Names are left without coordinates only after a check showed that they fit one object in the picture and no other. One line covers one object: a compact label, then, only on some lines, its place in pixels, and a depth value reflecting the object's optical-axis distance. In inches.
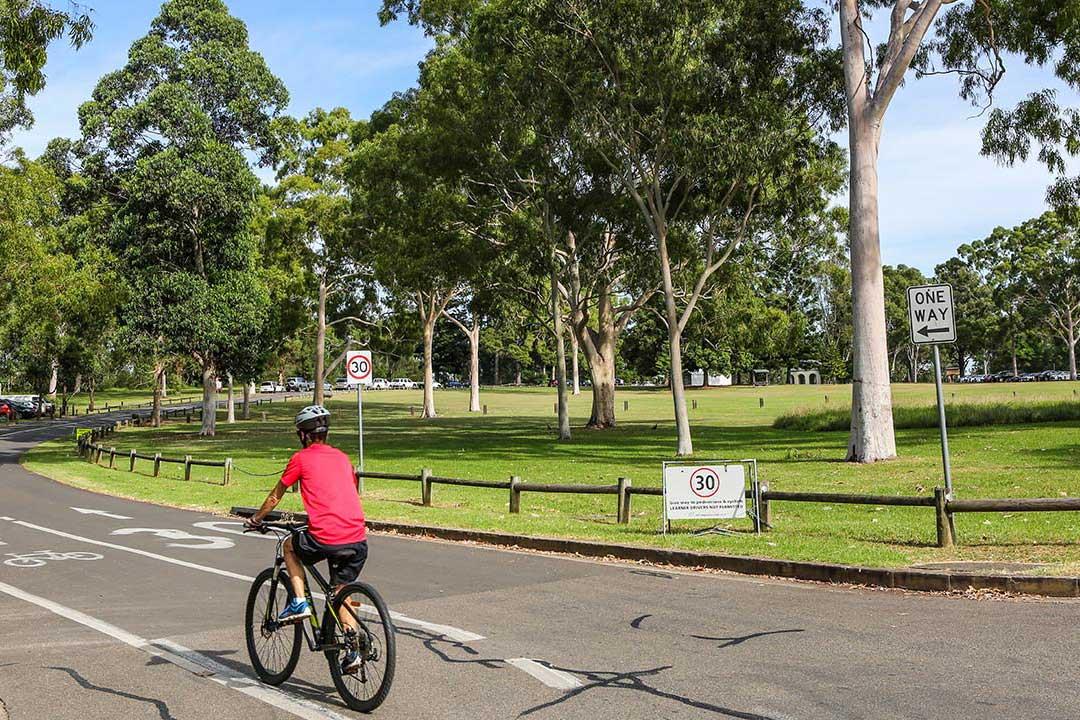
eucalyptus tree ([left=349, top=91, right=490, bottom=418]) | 1454.2
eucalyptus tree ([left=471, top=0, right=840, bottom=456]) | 1074.7
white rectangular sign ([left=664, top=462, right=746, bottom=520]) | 521.0
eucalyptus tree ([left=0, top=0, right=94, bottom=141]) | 608.7
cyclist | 246.7
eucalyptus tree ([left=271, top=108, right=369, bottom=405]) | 1897.1
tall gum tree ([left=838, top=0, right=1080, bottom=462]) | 938.1
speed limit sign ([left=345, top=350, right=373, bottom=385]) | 827.4
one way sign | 534.3
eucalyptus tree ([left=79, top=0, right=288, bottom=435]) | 1727.4
